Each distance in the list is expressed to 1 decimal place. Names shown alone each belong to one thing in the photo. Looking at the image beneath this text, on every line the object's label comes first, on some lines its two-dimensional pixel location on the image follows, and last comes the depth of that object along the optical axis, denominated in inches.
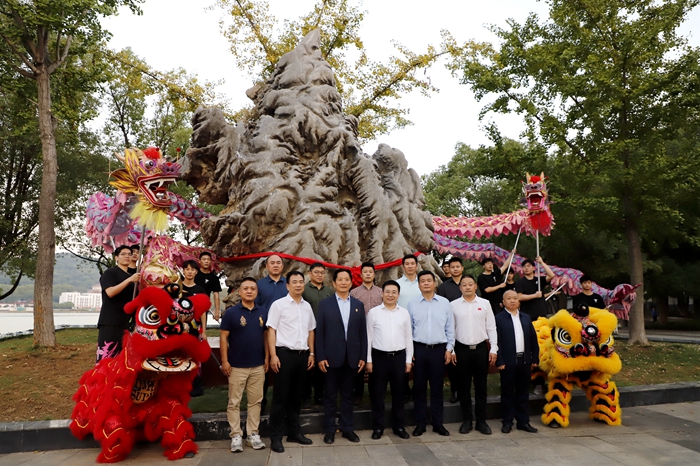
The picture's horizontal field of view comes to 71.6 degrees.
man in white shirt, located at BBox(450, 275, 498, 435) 188.4
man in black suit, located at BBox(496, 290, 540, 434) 193.0
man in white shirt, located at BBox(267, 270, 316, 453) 168.9
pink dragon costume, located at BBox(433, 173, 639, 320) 334.6
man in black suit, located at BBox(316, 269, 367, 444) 175.5
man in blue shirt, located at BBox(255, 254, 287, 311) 194.7
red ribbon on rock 230.1
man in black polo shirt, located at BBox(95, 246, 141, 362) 183.2
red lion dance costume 152.6
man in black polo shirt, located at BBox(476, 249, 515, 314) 249.6
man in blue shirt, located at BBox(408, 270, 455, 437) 184.9
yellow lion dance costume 192.5
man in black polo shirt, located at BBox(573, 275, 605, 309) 238.4
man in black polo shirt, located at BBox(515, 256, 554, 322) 245.1
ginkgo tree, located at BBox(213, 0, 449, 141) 630.5
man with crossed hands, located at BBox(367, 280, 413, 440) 179.5
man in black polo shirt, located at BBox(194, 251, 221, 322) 239.1
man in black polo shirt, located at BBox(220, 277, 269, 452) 168.1
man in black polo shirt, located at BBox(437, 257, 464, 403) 218.2
